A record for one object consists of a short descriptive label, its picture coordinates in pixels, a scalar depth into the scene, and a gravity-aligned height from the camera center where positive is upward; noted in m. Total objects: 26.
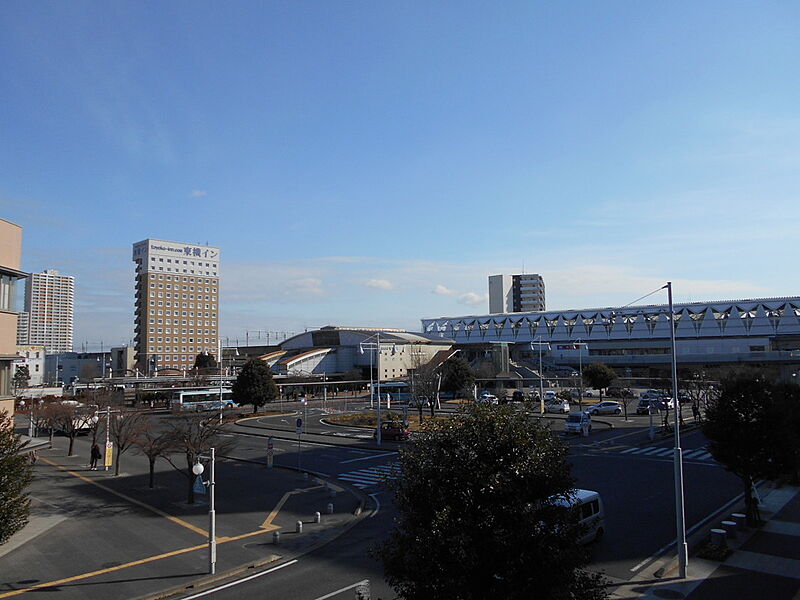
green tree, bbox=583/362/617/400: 76.44 -3.65
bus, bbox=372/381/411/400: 90.68 -5.99
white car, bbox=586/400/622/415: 61.69 -6.59
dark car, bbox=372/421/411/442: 43.11 -6.12
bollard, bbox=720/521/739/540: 18.03 -5.85
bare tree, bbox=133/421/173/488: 26.08 -4.42
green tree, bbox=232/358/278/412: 63.16 -3.61
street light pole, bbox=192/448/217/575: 15.70 -5.37
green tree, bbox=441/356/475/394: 71.88 -3.22
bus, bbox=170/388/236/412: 69.97 -5.96
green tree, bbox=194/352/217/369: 125.01 -1.44
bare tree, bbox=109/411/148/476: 31.25 -4.21
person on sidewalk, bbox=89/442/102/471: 32.75 -5.78
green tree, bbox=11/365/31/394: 106.22 -4.13
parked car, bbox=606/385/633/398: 74.69 -6.18
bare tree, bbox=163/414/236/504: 24.23 -3.84
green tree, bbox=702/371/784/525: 18.66 -2.86
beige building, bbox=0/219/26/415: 22.44 +2.43
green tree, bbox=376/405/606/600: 7.86 -2.45
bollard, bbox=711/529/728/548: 16.58 -5.66
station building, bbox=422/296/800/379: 111.12 +3.28
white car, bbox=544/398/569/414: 64.50 -6.59
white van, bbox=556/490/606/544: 16.52 -4.95
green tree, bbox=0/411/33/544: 14.68 -3.50
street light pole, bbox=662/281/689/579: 14.84 -4.43
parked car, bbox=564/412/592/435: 45.12 -5.93
